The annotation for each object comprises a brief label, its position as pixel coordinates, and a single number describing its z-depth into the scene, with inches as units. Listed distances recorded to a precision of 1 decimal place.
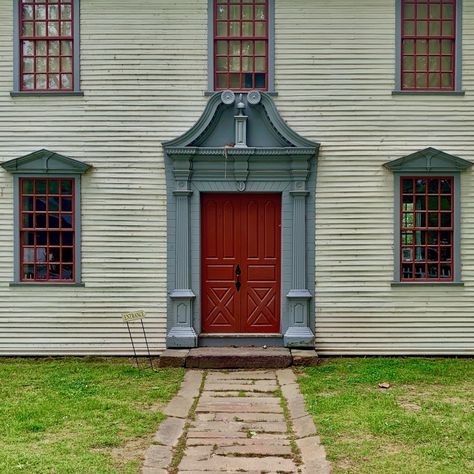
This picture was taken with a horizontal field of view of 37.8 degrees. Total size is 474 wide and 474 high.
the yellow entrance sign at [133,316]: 426.6
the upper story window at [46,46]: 456.8
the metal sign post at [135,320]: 426.9
